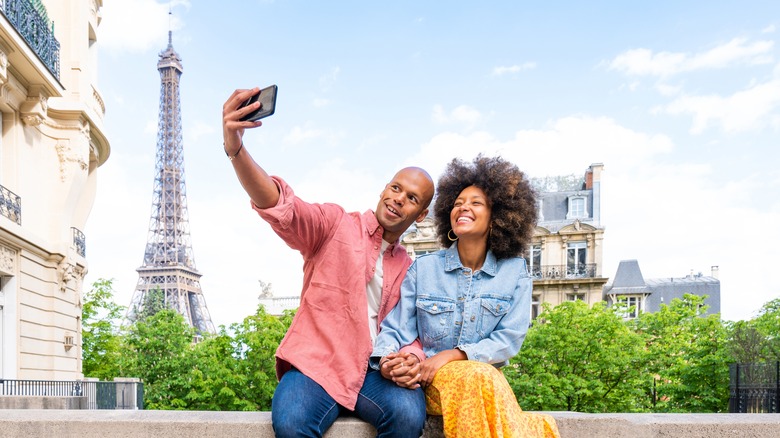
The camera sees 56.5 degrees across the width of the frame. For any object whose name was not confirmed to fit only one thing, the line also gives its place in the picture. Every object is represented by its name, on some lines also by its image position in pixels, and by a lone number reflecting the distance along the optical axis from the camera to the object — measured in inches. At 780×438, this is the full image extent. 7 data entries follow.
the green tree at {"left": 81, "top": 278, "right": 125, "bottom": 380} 1205.7
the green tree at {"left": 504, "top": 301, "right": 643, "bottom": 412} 974.4
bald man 126.5
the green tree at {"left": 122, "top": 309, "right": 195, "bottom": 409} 1088.8
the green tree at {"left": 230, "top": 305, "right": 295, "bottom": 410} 999.0
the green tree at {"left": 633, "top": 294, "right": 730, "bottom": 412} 872.9
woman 124.3
